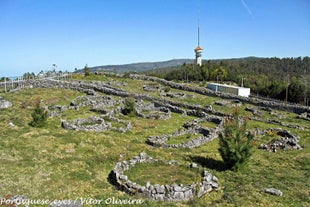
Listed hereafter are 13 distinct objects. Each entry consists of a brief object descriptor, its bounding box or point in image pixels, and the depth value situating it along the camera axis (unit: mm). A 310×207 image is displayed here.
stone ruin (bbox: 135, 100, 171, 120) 36375
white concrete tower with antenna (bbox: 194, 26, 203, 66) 115625
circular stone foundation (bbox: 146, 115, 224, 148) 24953
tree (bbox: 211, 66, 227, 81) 96062
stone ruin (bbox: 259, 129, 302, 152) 24797
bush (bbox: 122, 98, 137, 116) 37262
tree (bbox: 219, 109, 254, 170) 18547
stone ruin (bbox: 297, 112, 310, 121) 41159
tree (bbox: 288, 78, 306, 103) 63594
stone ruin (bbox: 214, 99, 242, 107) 49375
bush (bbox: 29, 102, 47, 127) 26250
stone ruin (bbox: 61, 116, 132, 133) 27320
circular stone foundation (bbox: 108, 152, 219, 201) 14359
